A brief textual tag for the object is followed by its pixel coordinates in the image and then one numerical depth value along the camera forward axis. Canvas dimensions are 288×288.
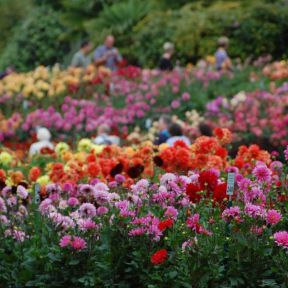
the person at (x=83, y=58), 28.20
